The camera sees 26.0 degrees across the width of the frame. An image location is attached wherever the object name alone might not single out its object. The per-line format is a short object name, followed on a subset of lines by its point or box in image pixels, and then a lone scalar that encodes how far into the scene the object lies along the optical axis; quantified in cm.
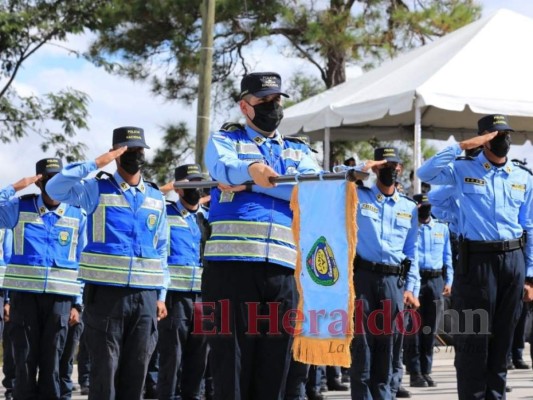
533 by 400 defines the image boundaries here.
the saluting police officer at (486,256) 900
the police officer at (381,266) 999
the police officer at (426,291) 1434
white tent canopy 1666
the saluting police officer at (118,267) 826
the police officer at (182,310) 1112
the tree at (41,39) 2086
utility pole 1520
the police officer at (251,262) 639
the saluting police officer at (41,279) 1012
